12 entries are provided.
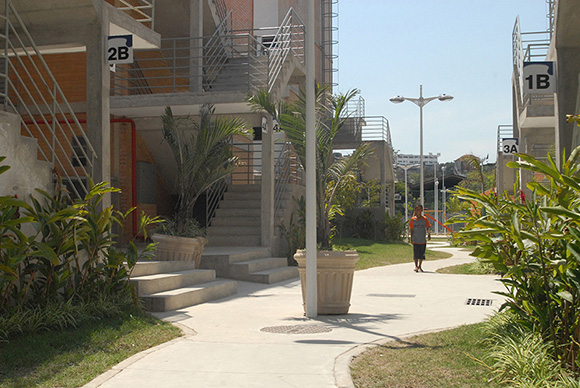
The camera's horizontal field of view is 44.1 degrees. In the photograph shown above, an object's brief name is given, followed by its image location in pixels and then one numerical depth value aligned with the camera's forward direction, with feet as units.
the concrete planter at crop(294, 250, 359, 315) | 32.35
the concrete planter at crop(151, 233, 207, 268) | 43.57
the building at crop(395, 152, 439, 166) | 578.66
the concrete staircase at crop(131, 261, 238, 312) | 33.65
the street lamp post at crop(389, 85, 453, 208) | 112.16
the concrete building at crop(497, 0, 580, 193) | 38.91
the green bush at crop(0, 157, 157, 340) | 24.73
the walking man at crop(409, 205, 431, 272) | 58.18
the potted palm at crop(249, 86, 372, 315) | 32.40
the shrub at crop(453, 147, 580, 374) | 18.07
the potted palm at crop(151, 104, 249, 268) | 45.50
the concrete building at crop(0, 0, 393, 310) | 35.76
